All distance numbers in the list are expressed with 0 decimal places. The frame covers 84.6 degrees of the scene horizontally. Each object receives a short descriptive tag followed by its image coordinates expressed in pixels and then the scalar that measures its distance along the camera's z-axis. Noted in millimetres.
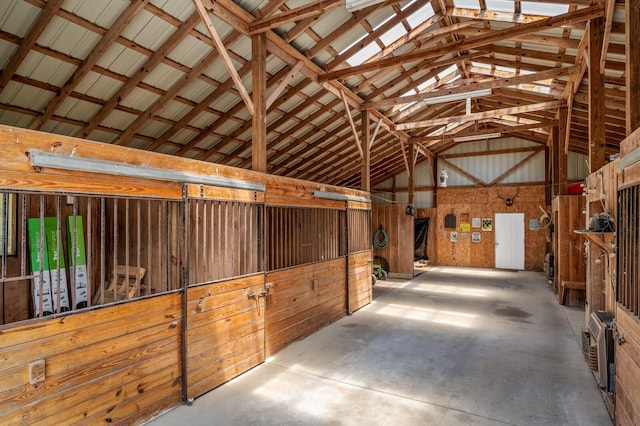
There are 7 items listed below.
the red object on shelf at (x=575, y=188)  9055
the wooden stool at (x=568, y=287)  6183
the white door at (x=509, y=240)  11055
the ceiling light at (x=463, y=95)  5625
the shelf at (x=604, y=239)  3036
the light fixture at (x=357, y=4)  3194
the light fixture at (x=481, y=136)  8800
